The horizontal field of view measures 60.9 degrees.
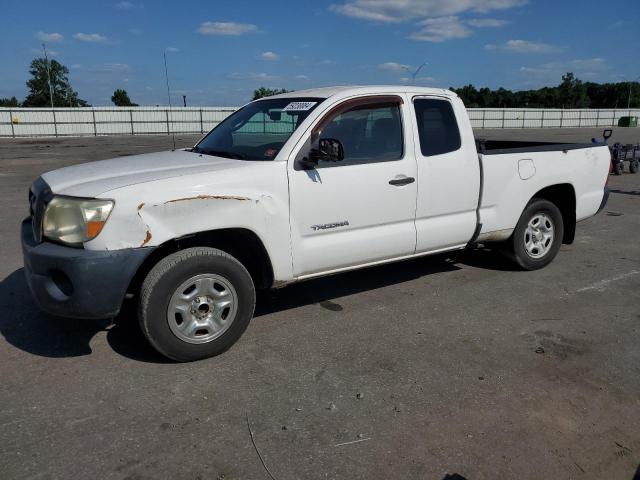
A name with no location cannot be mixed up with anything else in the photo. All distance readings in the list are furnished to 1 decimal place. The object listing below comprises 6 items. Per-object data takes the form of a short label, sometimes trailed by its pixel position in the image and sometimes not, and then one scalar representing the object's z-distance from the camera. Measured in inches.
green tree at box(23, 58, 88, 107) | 3622.0
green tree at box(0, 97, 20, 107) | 3229.6
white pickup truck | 132.7
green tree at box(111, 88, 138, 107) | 3159.5
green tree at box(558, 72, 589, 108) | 4060.0
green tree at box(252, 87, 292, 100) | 2257.5
